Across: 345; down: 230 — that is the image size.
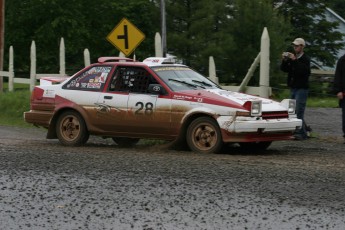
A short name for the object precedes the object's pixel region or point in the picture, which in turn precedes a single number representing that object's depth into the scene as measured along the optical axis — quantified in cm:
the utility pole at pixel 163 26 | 2710
